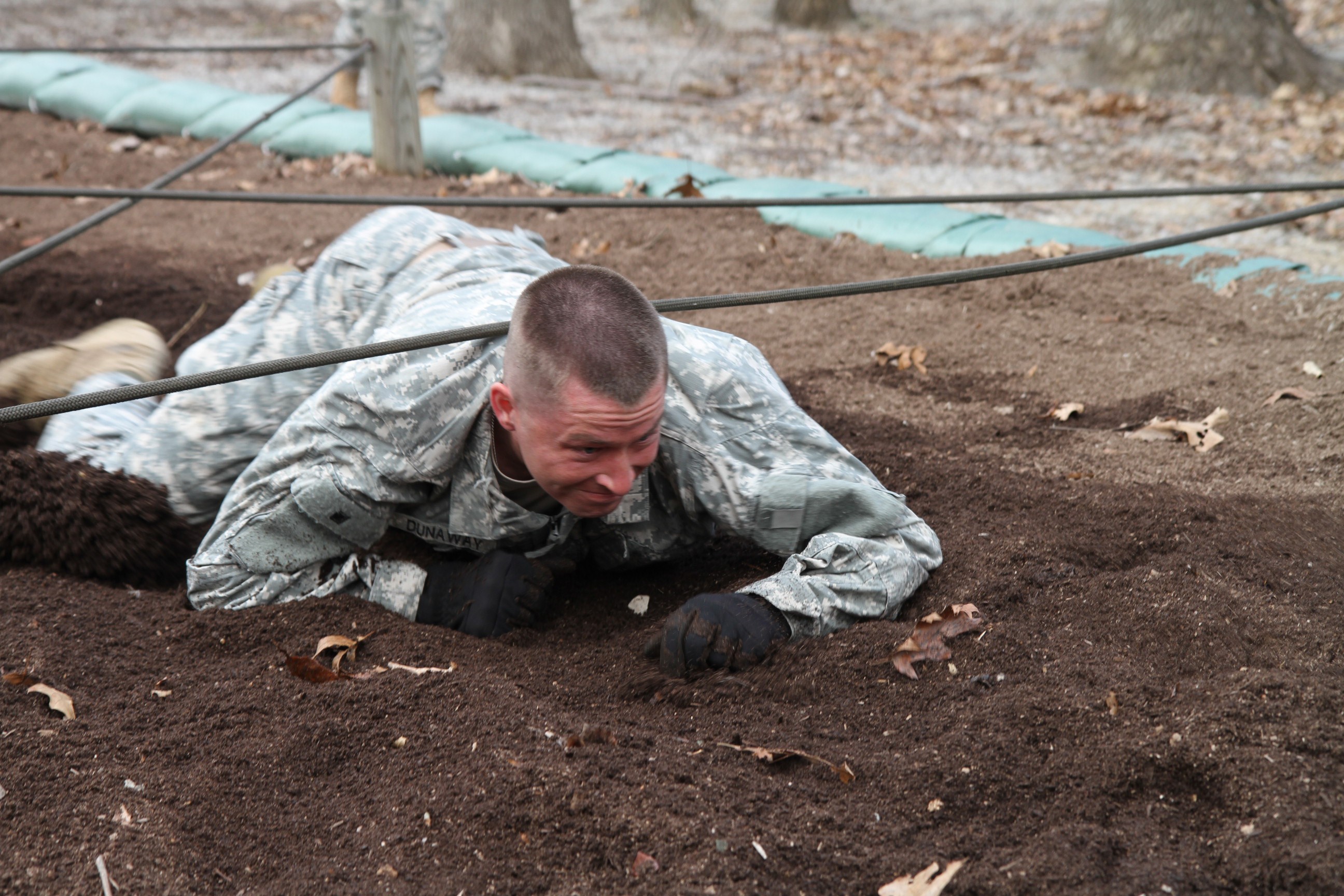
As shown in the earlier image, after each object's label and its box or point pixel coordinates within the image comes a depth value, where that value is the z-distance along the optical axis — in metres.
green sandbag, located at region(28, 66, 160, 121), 7.45
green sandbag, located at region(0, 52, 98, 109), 7.74
